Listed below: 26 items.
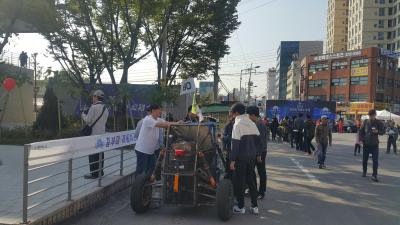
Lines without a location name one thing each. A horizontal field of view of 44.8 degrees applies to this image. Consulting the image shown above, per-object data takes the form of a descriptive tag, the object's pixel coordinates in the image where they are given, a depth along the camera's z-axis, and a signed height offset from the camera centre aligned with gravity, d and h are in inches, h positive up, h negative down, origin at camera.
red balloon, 588.0 +25.2
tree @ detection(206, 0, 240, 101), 1093.1 +193.8
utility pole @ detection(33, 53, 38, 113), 1421.4 +52.2
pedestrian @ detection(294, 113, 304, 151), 884.6 -40.3
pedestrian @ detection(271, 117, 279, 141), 1222.9 -47.0
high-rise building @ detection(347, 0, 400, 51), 4340.6 +790.1
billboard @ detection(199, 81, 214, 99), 3056.6 +131.8
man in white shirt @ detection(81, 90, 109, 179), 376.5 -9.4
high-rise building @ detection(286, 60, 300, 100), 5191.9 +341.2
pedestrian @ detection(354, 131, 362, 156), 807.7 -65.5
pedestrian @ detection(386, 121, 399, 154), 935.7 -51.4
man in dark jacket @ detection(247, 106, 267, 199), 351.6 -26.5
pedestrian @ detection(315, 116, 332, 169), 586.2 -33.9
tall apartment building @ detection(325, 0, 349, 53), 5364.2 +953.1
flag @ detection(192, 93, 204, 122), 521.2 -1.3
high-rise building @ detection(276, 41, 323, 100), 6048.2 +724.4
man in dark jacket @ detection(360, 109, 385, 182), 487.8 -25.1
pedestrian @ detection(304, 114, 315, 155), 784.9 -35.2
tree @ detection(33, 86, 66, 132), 826.2 -17.0
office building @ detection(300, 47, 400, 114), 3415.4 +241.2
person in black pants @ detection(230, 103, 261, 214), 307.4 -28.6
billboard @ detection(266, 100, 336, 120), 2020.2 +7.8
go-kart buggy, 297.7 -45.9
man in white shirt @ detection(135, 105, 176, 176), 348.2 -24.8
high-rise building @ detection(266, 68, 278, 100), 6609.3 +305.6
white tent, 1833.9 -16.5
